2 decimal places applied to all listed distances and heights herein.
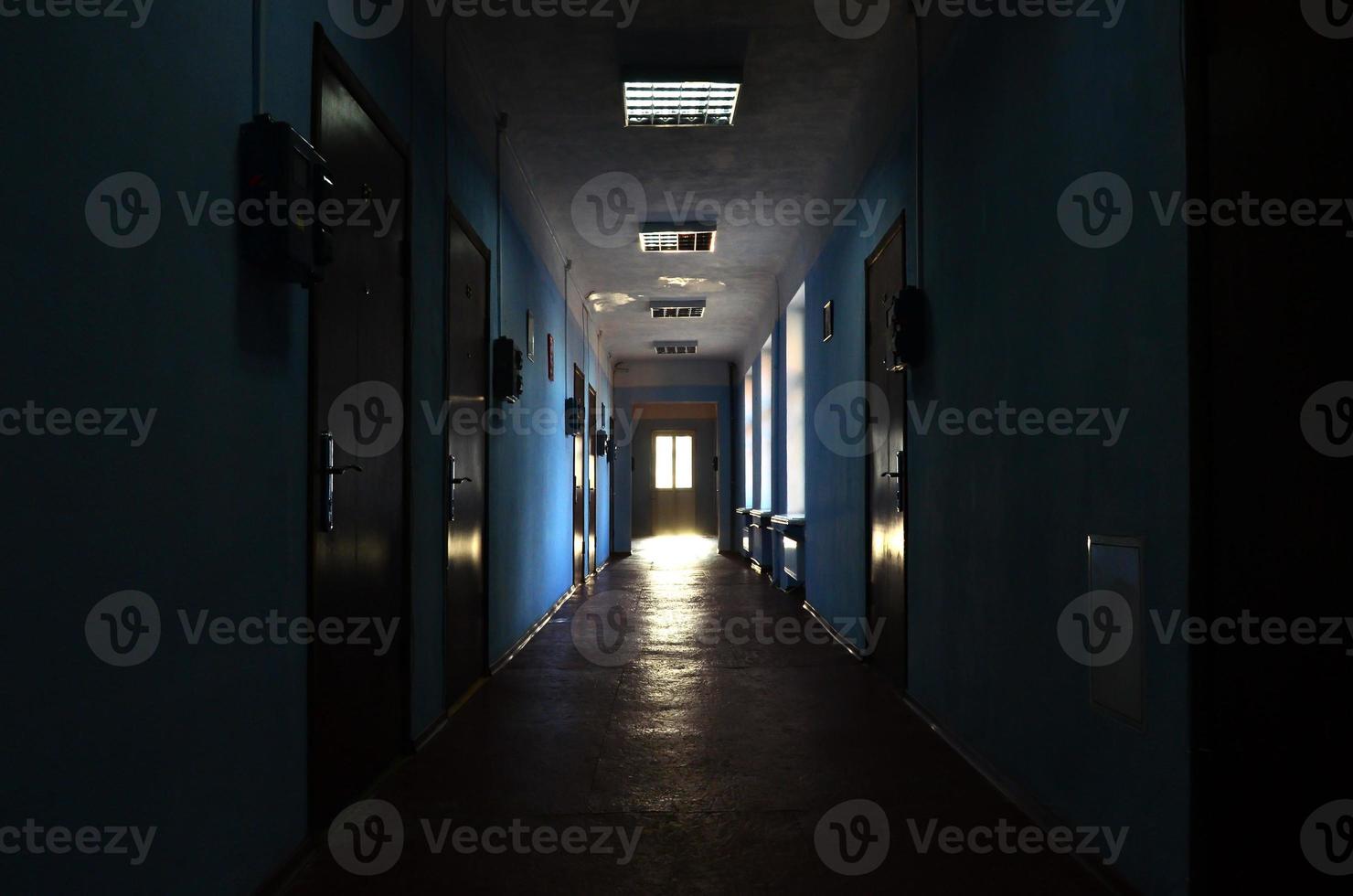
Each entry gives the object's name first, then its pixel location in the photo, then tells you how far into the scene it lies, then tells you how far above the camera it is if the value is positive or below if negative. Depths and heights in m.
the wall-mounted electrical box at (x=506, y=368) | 4.96 +0.50
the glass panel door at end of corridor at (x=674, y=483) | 19.09 -0.54
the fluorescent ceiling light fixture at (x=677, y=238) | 7.13 +1.81
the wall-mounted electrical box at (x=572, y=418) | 8.03 +0.37
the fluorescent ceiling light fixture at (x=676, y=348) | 12.66 +1.58
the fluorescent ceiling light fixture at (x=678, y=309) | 9.86 +1.67
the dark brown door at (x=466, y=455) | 4.05 +0.01
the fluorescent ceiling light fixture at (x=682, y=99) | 4.36 +1.88
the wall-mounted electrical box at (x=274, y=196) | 2.02 +0.60
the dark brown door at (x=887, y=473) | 4.28 -0.08
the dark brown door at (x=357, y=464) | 2.52 -0.02
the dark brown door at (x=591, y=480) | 10.41 -0.26
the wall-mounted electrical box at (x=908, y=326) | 3.86 +0.57
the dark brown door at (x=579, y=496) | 9.02 -0.39
